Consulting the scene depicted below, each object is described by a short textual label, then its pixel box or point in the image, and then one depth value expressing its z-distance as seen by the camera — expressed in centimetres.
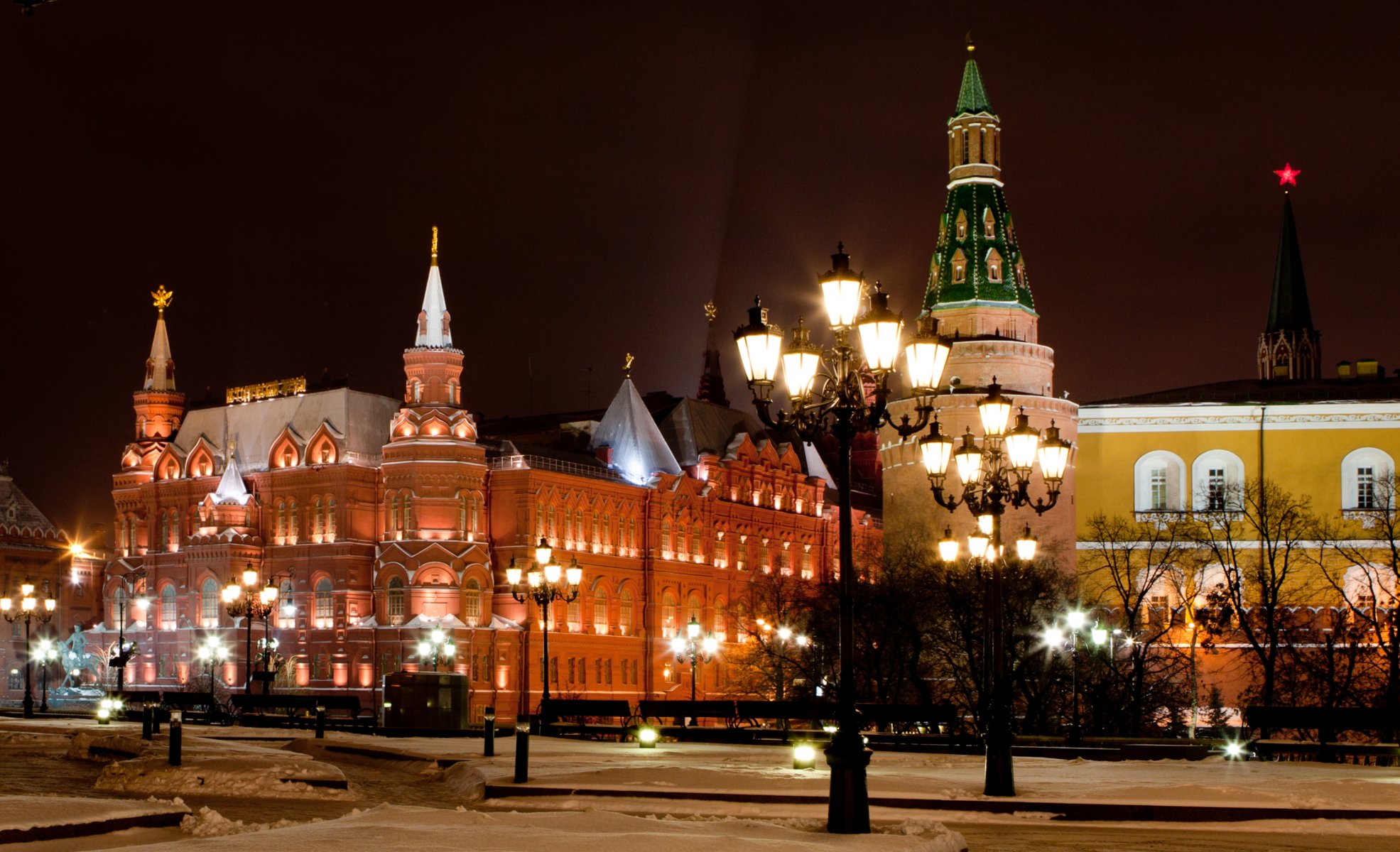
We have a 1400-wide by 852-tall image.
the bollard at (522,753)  2492
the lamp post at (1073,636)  4735
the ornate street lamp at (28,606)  5532
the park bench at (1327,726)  3291
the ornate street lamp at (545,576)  3978
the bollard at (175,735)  2638
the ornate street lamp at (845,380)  1727
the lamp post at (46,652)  9088
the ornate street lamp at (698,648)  9062
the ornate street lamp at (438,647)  7806
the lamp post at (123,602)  8175
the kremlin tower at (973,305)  7962
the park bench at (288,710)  4750
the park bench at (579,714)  4159
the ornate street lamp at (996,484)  2239
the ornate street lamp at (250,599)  4978
